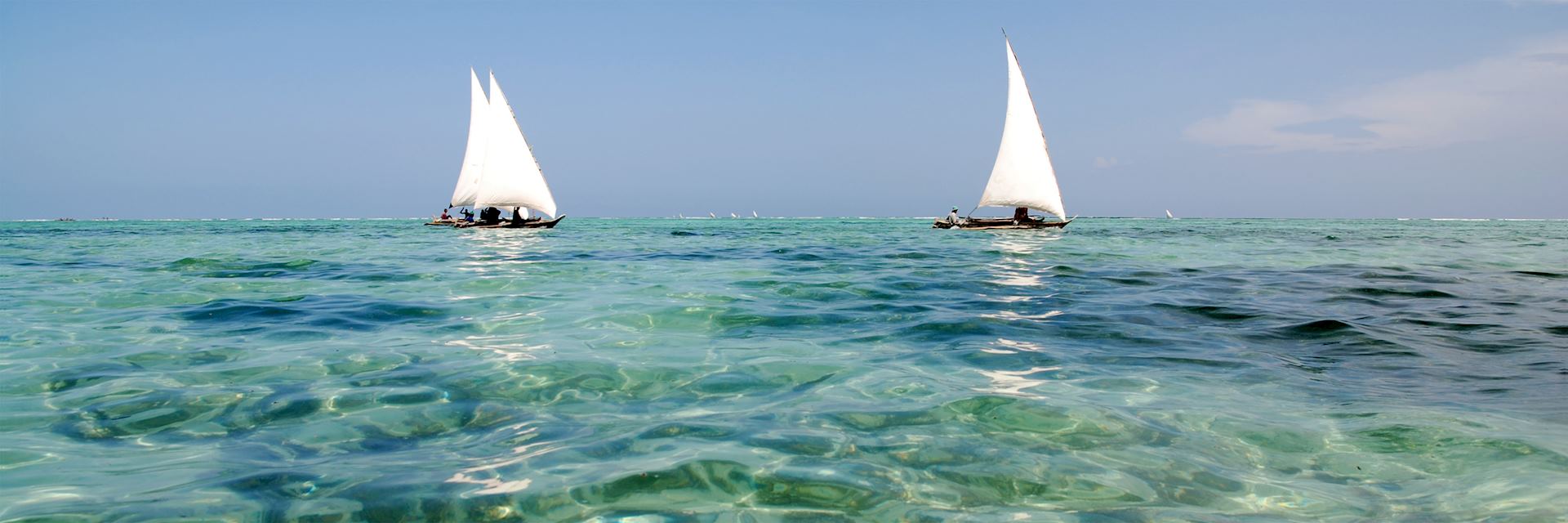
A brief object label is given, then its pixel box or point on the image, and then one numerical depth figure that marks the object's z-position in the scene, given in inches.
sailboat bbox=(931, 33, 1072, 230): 1542.8
